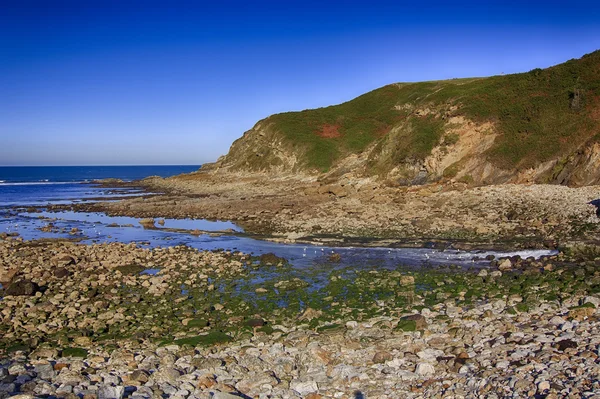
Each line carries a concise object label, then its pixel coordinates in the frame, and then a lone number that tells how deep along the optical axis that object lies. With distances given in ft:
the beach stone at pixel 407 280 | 55.36
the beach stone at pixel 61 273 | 60.63
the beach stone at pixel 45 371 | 32.45
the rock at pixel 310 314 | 44.45
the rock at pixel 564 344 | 32.72
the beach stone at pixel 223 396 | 28.53
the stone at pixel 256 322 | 42.83
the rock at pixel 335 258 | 69.56
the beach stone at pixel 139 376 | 31.70
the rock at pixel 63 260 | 67.44
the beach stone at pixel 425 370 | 31.53
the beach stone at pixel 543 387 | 27.04
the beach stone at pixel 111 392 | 28.94
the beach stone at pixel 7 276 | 58.95
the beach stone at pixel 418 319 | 40.24
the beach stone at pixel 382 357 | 34.17
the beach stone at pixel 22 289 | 52.70
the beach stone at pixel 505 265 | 59.23
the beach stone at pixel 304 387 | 30.17
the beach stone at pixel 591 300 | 42.35
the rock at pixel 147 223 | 111.87
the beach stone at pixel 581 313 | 38.98
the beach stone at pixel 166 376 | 31.63
